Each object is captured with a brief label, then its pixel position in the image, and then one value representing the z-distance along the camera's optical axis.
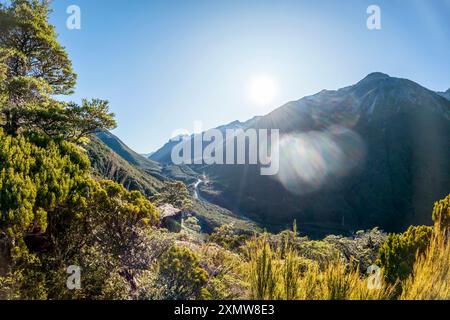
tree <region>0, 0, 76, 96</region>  11.02
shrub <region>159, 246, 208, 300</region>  5.25
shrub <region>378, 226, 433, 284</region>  7.86
